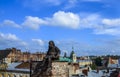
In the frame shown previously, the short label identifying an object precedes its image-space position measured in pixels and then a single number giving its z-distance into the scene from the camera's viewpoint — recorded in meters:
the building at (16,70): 24.20
